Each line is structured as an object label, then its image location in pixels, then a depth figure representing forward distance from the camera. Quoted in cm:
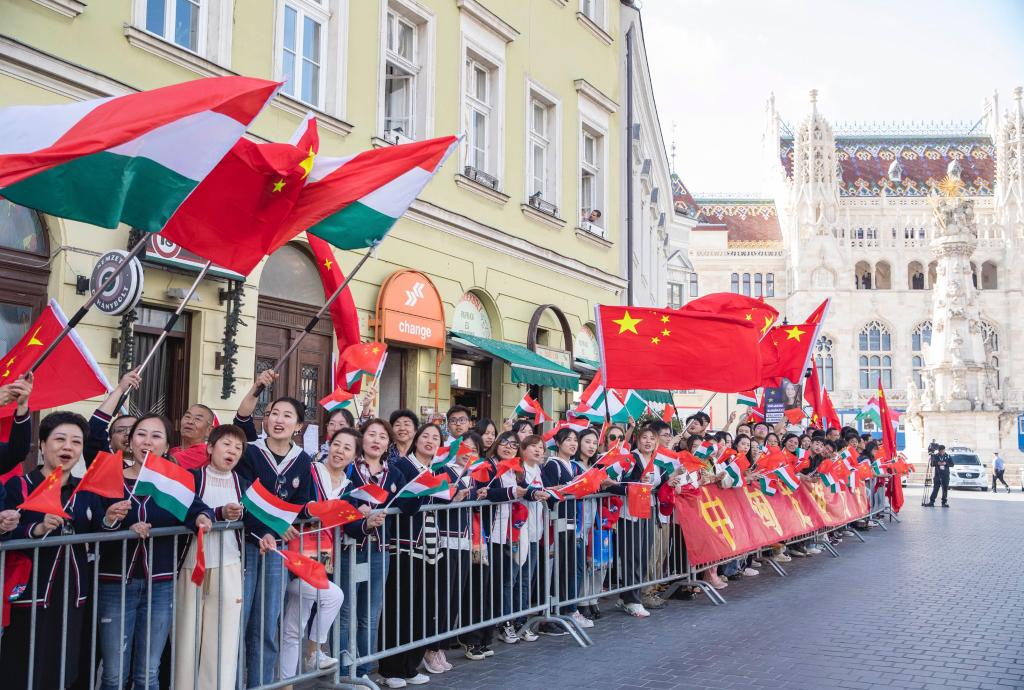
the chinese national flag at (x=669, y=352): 1134
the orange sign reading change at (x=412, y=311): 1330
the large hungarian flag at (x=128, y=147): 503
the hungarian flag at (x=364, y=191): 661
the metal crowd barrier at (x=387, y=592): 525
